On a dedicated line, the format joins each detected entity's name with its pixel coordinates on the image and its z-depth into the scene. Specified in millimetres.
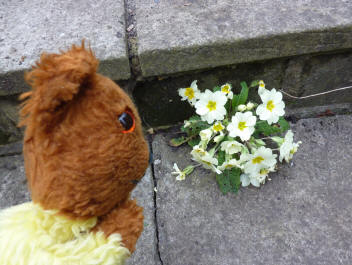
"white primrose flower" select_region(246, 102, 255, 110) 360
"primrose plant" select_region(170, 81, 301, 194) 348
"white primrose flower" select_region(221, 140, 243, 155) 350
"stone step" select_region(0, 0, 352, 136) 352
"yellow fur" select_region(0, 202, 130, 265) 185
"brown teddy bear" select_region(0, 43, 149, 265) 172
